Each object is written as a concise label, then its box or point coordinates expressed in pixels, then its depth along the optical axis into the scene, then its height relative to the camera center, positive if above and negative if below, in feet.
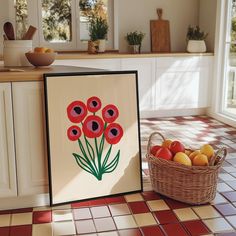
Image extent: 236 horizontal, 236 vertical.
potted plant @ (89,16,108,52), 16.64 +0.39
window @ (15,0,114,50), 16.49 +0.92
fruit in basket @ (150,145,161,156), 8.91 -2.48
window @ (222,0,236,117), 16.08 -0.89
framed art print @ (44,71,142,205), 7.84 -1.94
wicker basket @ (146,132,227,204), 8.00 -2.90
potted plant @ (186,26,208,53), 17.21 +0.09
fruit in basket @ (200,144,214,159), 8.51 -2.40
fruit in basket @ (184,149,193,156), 8.89 -2.53
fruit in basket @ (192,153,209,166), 8.21 -2.50
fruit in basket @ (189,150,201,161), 8.50 -2.47
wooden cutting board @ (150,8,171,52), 17.99 +0.32
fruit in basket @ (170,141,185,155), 8.68 -2.37
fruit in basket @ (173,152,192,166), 8.23 -2.49
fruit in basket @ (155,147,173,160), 8.47 -2.45
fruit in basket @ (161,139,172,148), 8.90 -2.33
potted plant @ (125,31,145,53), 17.26 +0.04
